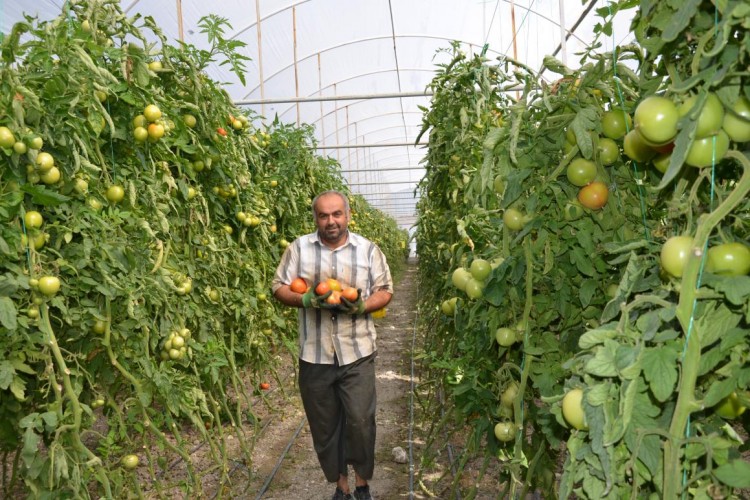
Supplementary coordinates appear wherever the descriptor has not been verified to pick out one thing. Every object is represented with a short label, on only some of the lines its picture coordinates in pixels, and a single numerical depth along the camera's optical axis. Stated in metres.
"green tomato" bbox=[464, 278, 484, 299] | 1.83
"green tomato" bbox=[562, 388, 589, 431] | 0.92
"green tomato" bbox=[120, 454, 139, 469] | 2.15
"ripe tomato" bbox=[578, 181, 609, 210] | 1.51
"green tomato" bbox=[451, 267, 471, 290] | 1.89
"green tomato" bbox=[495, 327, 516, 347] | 1.75
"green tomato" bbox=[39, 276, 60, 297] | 1.70
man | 2.87
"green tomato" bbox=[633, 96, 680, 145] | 0.83
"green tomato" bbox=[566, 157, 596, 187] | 1.49
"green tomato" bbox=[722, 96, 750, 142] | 0.79
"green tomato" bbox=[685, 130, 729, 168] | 0.80
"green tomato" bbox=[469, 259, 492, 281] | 1.79
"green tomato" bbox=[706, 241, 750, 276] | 0.82
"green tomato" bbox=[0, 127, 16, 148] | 1.58
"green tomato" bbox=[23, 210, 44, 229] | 1.70
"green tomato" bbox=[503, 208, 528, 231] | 1.64
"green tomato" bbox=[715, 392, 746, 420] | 0.91
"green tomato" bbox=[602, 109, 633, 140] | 1.42
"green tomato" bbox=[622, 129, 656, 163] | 1.07
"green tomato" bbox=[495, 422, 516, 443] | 1.80
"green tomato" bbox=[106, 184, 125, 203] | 2.03
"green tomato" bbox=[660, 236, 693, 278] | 0.82
